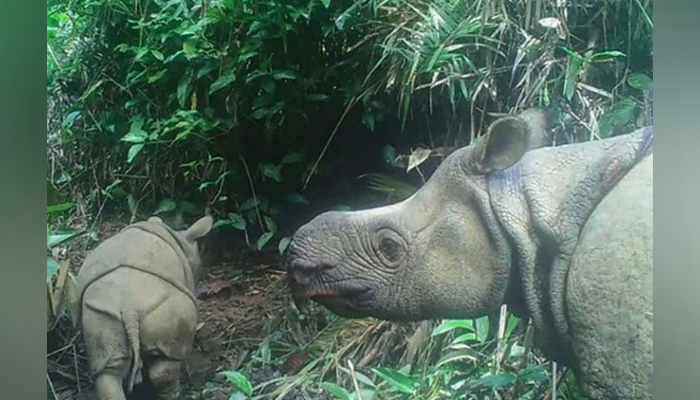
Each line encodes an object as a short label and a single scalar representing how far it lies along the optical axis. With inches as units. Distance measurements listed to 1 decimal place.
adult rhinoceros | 76.0
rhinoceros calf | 81.4
